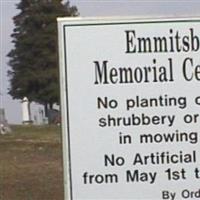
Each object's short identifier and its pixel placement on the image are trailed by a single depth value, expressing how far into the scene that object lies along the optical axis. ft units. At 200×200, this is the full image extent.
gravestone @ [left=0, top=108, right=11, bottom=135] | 144.17
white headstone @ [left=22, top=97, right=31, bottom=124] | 236.36
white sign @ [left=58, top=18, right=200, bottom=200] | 16.40
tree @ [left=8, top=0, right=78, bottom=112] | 239.09
